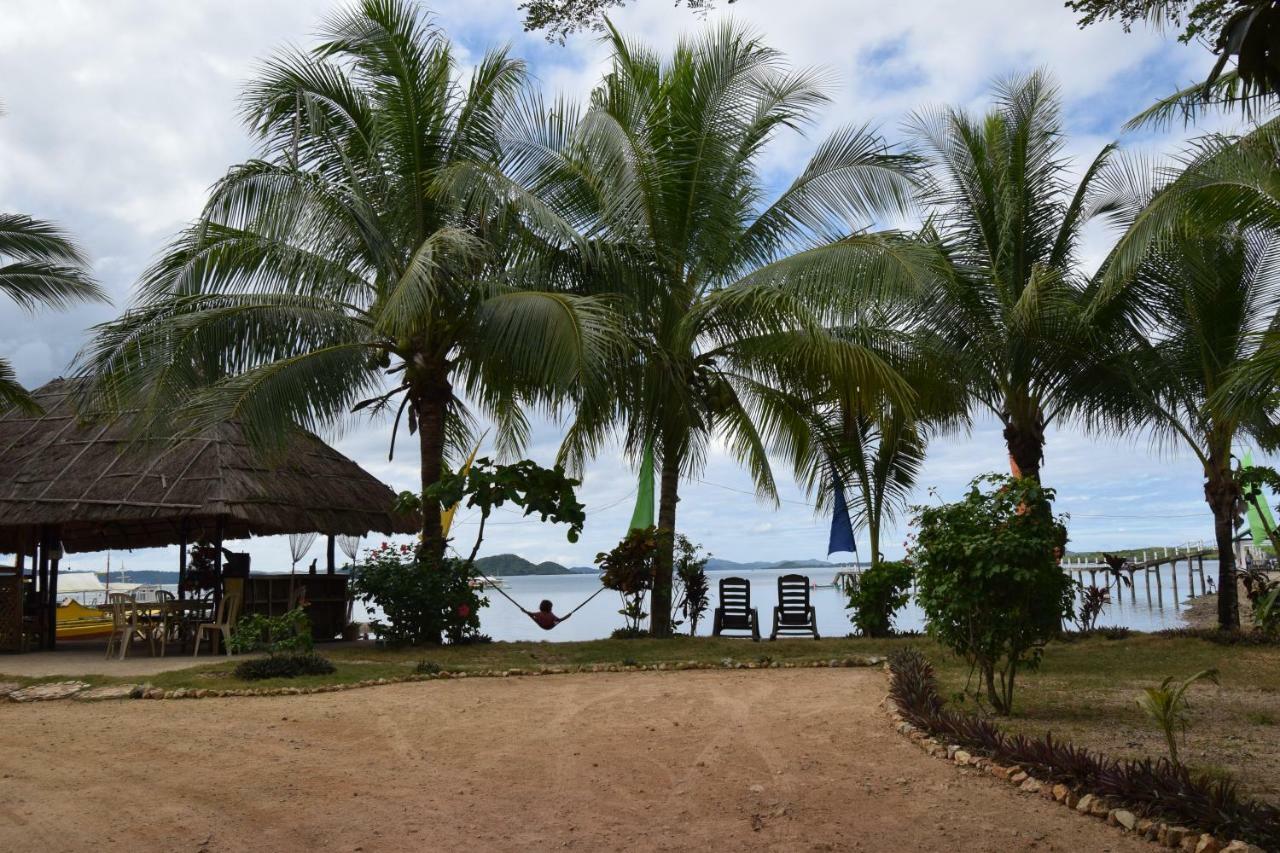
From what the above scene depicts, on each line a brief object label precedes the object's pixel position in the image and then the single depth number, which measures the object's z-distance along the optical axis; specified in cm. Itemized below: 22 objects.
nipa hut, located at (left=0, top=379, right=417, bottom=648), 1270
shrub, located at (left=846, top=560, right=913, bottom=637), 1332
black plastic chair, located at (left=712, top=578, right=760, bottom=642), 1415
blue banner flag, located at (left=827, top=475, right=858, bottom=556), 1495
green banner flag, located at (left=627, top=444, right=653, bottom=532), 1435
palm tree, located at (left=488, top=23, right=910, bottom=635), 1212
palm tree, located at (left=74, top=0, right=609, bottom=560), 1064
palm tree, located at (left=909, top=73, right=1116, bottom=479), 1320
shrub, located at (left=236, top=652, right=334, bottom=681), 980
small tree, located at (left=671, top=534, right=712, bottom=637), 1464
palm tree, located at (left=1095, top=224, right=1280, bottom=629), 1240
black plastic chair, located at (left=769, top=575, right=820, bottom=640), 1391
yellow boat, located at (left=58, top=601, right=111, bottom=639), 1662
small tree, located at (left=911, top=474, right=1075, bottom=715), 667
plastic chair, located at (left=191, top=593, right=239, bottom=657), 1228
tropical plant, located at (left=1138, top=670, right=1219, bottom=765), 502
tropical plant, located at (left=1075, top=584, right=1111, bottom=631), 1370
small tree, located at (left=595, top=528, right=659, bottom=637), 1338
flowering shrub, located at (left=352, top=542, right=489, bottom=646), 1231
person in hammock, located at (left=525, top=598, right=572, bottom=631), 1367
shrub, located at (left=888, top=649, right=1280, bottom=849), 412
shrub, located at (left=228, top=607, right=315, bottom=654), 1054
